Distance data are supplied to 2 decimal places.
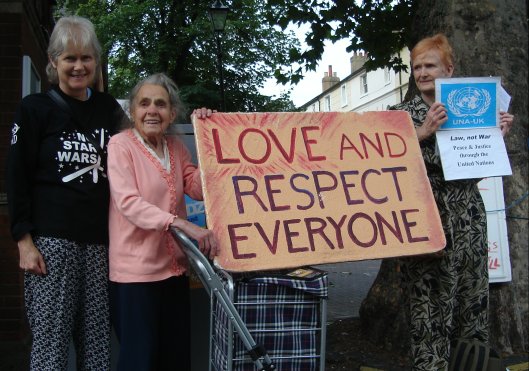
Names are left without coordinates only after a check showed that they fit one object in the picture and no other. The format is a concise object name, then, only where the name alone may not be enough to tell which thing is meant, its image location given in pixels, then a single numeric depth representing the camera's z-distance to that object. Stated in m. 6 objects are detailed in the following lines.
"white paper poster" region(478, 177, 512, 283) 4.72
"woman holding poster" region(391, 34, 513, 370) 2.80
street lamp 12.70
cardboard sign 2.52
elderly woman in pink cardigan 2.51
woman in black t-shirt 2.54
